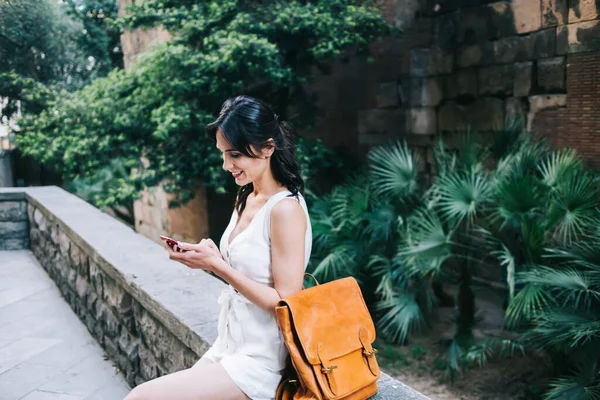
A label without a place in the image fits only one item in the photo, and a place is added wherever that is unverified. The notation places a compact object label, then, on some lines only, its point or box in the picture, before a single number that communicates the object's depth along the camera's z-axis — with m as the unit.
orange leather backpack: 1.60
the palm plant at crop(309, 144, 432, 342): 6.50
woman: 1.72
